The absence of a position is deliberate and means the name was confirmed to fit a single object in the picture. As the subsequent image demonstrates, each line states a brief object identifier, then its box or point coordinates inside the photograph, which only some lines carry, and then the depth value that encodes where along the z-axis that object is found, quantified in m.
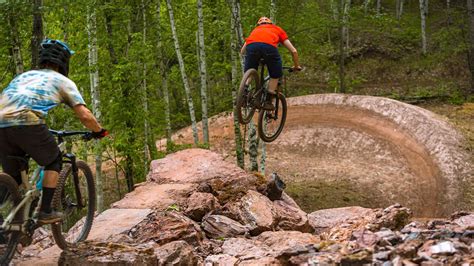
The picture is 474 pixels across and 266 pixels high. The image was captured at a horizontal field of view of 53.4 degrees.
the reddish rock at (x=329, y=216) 11.40
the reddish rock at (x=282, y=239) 8.18
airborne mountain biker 9.41
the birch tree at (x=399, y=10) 40.35
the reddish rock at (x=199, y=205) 8.89
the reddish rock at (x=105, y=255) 5.69
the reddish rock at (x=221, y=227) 8.55
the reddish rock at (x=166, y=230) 7.59
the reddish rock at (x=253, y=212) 9.00
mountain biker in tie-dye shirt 4.96
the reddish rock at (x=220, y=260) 7.21
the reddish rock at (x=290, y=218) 9.77
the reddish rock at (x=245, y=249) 7.48
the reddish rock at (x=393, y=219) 8.57
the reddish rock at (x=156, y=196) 8.98
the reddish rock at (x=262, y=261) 6.46
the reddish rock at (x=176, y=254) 6.51
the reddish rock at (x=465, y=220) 8.17
